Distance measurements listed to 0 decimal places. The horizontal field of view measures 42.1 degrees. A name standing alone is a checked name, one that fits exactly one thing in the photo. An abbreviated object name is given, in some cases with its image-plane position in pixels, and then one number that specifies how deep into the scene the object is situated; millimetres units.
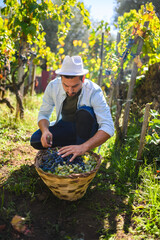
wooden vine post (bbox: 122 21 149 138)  2797
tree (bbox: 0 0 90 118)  3172
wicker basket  1622
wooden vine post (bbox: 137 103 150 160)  2234
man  1984
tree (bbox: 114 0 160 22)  2918
